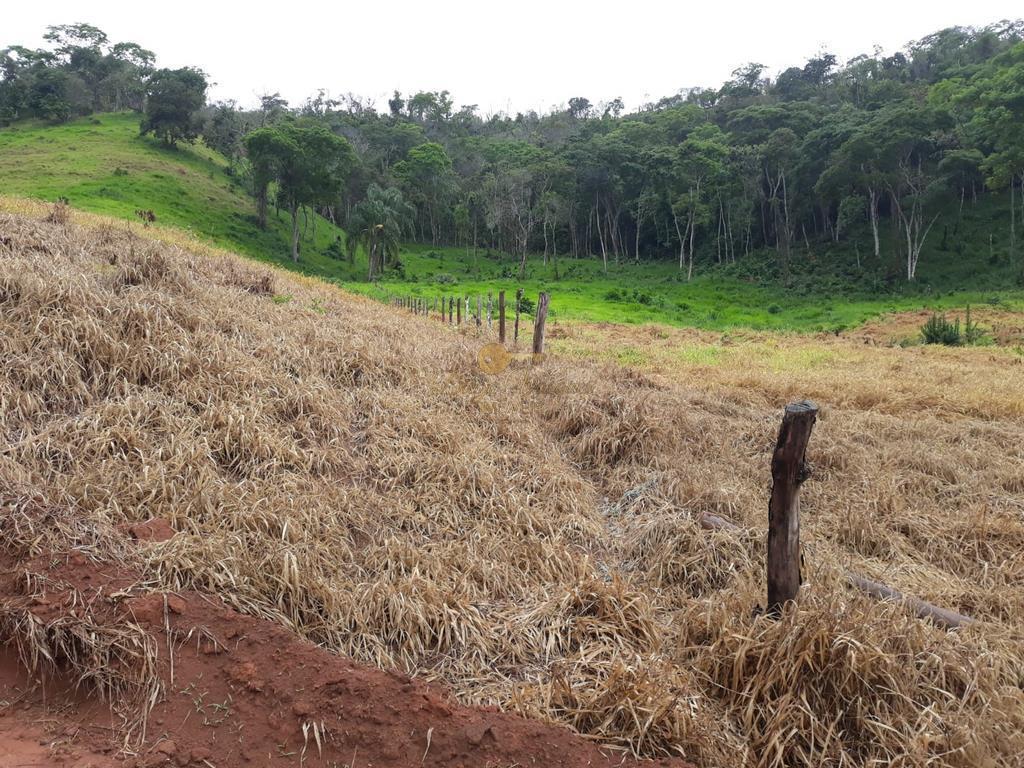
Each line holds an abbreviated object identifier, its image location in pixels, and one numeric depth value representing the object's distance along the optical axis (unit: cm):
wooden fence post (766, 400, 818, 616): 326
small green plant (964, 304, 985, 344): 1694
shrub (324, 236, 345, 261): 4384
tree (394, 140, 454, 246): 5066
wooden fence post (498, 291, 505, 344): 1189
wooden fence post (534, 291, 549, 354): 1095
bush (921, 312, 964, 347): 1694
